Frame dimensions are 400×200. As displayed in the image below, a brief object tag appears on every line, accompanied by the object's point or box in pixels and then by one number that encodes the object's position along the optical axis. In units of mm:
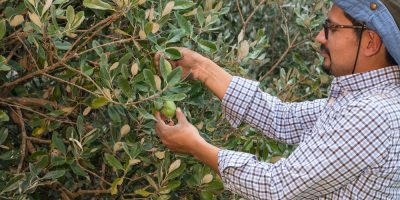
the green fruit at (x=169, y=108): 2367
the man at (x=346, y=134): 2230
